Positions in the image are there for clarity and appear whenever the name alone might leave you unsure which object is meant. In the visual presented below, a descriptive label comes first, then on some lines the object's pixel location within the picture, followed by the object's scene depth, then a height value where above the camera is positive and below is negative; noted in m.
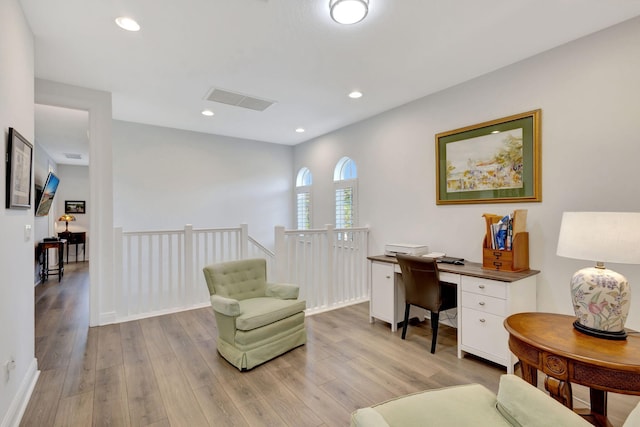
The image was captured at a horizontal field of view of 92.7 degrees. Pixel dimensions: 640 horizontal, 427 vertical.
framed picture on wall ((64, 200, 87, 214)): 8.54 +0.27
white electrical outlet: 1.77 -0.89
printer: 3.47 -0.40
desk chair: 2.80 -0.72
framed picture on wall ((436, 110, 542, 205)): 2.79 +0.53
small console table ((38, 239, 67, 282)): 5.84 -0.77
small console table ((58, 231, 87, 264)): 7.98 -0.56
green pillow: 1.10 -0.74
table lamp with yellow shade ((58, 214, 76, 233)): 8.08 -0.06
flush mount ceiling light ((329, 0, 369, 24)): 1.98 +1.36
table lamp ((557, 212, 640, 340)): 1.54 -0.31
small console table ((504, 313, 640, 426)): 1.34 -0.68
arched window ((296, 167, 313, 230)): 6.00 +0.35
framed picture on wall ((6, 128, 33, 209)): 1.84 +0.30
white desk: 2.45 -0.75
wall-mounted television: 5.25 +0.36
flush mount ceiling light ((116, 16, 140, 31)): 2.22 +1.43
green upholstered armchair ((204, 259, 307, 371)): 2.57 -0.87
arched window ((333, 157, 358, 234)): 4.87 +0.38
